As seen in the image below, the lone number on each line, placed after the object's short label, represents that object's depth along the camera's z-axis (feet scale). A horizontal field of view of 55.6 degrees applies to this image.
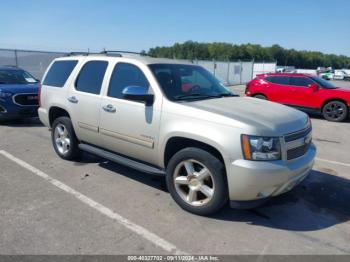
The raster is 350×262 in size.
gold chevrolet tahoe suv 11.66
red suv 38.40
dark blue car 29.63
